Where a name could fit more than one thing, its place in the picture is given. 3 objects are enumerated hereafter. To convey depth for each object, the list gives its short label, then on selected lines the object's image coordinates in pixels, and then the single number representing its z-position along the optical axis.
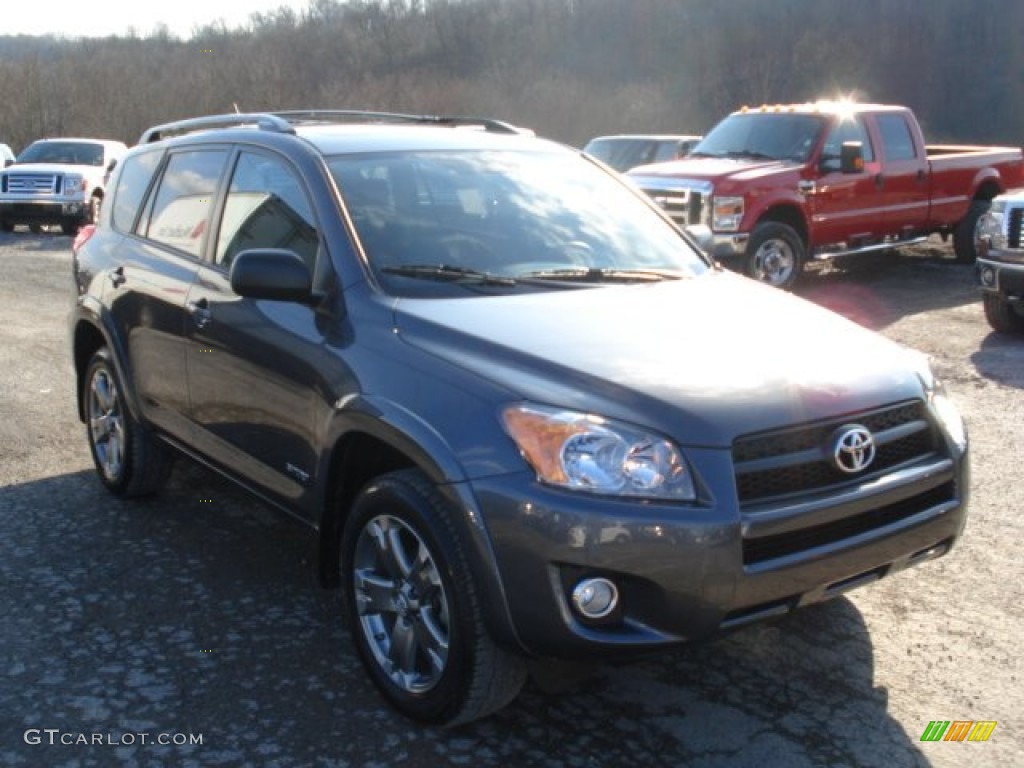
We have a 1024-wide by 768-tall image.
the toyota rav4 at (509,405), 2.88
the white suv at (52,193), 19.56
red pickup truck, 11.00
